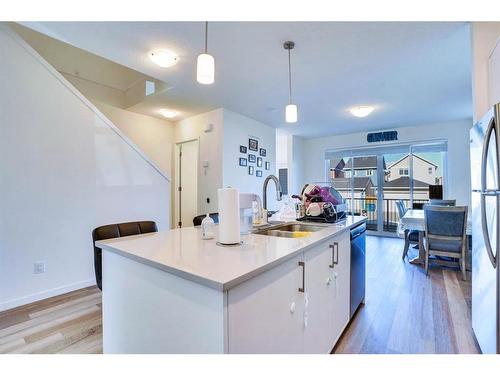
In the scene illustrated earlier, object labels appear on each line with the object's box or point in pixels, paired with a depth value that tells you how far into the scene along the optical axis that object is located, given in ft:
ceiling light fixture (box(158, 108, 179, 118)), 14.91
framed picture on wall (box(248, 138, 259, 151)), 16.16
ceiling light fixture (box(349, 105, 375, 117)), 13.69
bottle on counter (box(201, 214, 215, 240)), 5.07
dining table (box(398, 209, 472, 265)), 11.58
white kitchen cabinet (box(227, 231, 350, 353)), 3.11
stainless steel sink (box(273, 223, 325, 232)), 6.85
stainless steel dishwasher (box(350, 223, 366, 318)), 7.12
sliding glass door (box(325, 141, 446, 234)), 18.37
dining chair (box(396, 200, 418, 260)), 13.00
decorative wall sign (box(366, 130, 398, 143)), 19.27
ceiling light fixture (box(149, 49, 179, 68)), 8.45
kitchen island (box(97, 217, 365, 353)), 3.00
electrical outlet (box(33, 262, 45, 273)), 8.54
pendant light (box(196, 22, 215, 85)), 5.81
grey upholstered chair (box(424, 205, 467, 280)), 10.41
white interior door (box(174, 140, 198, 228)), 16.33
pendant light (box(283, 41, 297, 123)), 7.93
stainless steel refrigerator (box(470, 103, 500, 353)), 4.61
